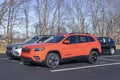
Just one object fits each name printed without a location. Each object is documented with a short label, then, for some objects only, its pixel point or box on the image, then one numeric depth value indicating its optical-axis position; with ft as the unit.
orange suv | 28.03
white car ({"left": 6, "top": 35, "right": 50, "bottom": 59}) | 35.40
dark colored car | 48.92
